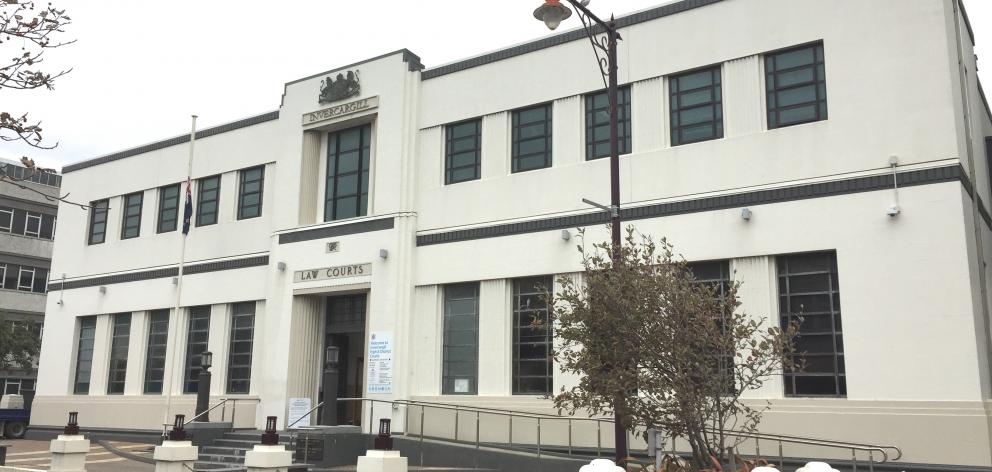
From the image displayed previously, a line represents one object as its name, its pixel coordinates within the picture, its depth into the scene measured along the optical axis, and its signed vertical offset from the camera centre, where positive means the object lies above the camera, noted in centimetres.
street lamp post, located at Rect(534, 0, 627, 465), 1245 +472
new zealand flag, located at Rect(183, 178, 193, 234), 2606 +542
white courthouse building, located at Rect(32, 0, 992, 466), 1586 +419
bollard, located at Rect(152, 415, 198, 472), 1423 -102
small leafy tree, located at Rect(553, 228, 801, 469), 1073 +65
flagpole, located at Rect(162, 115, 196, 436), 2568 +203
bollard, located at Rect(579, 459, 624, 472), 929 -73
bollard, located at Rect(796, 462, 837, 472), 875 -67
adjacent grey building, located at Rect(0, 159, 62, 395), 5206 +813
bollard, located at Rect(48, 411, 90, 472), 1574 -109
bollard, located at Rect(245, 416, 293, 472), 1320 -97
